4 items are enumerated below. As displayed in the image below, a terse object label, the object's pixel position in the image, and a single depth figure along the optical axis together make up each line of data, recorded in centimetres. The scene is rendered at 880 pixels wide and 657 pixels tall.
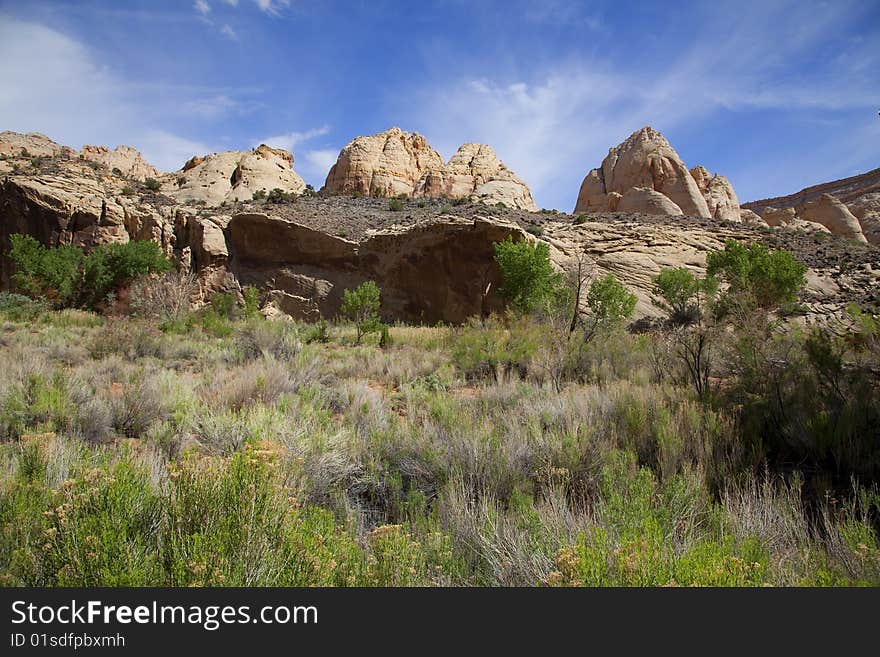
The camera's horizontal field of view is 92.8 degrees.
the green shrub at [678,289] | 2300
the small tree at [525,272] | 2364
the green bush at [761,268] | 2131
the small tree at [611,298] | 2176
